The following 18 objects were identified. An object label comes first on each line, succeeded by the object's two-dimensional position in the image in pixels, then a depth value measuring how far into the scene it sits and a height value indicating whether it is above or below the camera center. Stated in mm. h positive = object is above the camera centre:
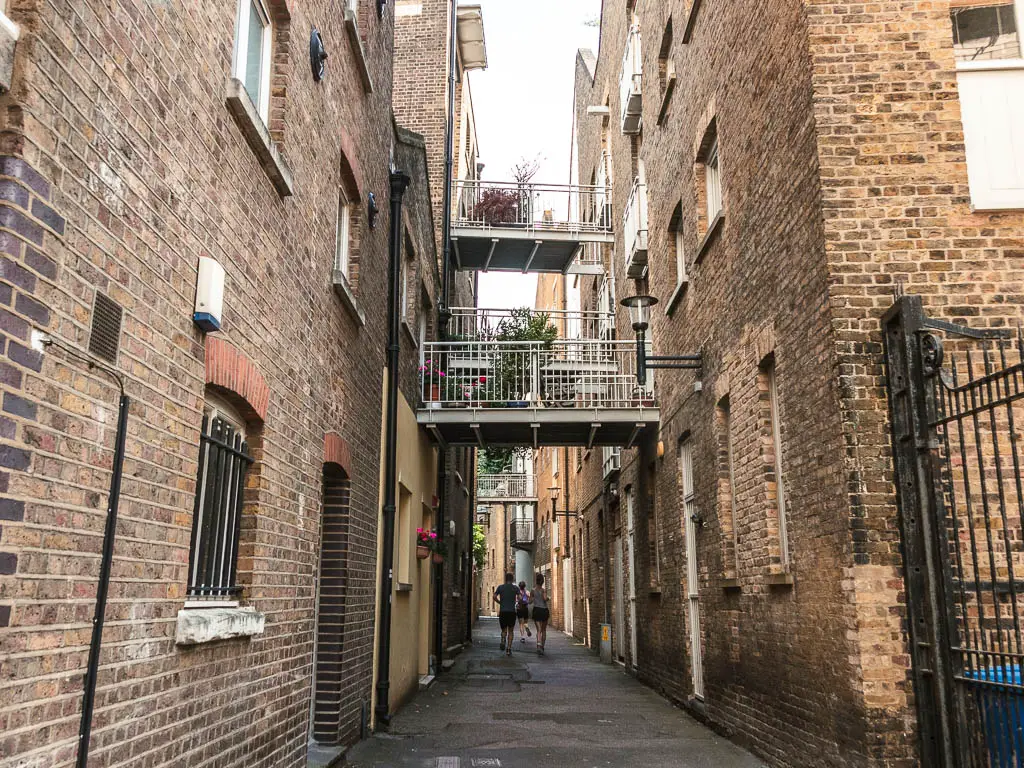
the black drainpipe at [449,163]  16969 +8229
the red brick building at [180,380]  2938 +940
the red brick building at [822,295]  6137 +2248
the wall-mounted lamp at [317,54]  6688 +3930
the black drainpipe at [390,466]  9906 +1363
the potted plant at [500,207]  18438 +7657
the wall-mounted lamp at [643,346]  10883 +3074
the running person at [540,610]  20891 -608
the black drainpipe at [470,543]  23756 +1064
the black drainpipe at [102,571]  3254 +34
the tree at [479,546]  38941 +1765
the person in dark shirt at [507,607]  20656 -535
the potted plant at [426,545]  13164 +577
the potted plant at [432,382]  13578 +3135
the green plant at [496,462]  31644 +5003
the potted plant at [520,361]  13883 +3446
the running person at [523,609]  24312 -686
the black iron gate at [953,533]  5176 +348
